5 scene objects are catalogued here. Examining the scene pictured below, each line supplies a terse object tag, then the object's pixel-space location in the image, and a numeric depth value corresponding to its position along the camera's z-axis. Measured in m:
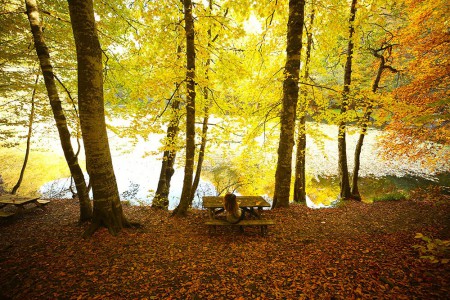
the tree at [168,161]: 8.64
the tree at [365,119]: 8.46
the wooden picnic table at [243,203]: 5.98
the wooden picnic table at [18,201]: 7.12
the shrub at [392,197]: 9.09
